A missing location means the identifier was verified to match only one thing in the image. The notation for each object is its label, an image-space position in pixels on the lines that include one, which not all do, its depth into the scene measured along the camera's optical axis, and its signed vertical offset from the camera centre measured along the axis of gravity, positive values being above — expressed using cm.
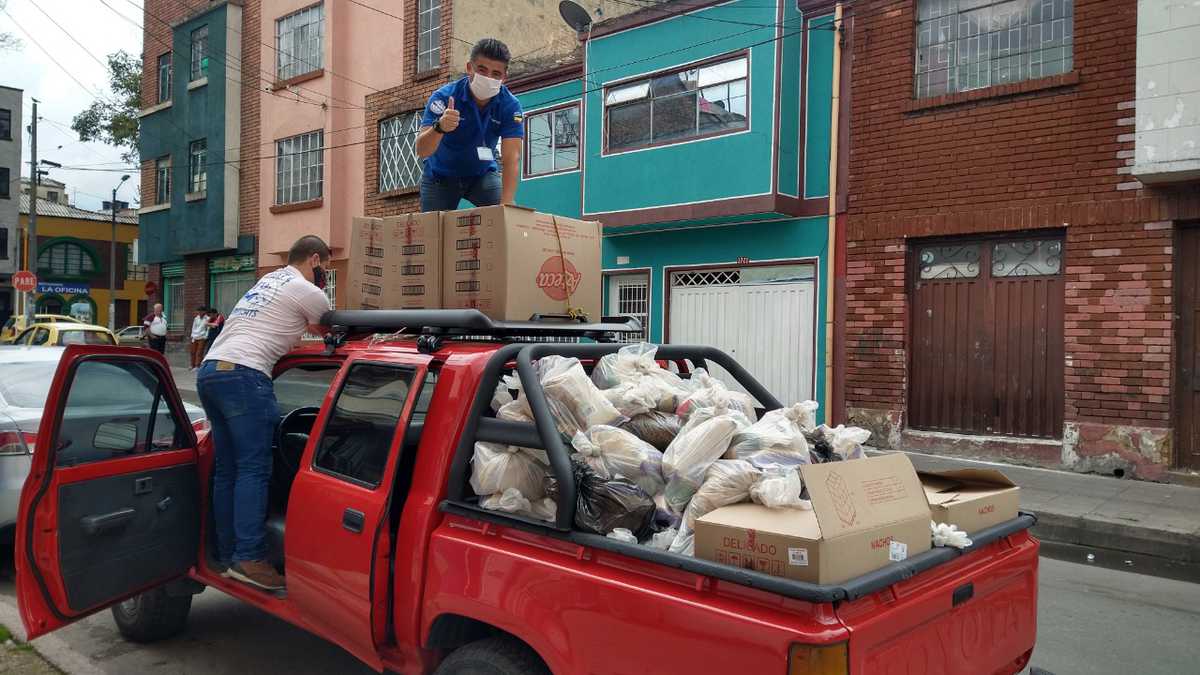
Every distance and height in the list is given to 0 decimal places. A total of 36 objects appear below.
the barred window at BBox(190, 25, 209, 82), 2252 +703
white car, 377 -52
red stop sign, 2225 +98
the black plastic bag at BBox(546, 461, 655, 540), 254 -52
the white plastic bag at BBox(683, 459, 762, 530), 251 -46
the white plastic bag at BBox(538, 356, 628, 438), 288 -24
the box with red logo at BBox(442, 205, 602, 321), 373 +29
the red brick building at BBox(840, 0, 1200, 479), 899 +105
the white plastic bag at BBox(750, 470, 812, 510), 239 -45
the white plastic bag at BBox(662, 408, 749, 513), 266 -38
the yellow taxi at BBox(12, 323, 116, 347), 1286 -22
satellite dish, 1495 +544
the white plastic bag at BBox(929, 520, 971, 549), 254 -59
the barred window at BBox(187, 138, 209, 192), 2272 +414
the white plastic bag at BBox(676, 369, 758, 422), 308 -25
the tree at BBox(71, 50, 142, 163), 3291 +813
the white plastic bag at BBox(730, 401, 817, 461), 273 -36
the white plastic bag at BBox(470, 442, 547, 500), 282 -47
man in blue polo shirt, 484 +111
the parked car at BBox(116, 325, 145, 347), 2473 -44
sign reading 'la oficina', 4075 +153
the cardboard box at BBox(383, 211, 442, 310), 394 +32
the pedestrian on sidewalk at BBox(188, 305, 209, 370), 2028 -24
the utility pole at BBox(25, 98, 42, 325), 2497 +334
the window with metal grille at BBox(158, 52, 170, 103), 2422 +682
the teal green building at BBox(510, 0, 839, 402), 1164 +229
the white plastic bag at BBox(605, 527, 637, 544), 249 -59
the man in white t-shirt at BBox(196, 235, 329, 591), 364 -34
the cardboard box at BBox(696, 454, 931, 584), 213 -50
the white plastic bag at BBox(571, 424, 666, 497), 275 -41
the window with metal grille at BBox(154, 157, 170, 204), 2409 +392
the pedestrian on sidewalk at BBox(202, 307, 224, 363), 1984 +2
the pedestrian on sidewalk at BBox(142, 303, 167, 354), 2044 -18
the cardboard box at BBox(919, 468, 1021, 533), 275 -54
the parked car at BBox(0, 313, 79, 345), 1857 -10
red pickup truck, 219 -70
